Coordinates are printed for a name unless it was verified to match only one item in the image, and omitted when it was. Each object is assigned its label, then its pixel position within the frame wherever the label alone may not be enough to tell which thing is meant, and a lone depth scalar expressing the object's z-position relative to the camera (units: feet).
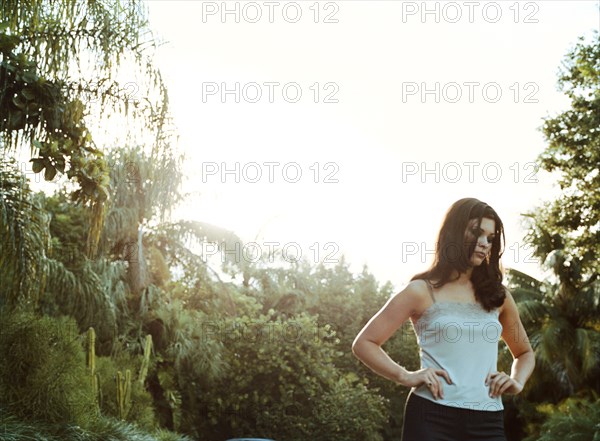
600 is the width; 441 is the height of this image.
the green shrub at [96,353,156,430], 43.39
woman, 8.84
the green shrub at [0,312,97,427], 29.73
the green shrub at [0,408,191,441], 26.61
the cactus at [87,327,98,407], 40.72
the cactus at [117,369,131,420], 43.24
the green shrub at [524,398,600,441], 50.42
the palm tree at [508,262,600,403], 79.97
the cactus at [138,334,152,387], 50.99
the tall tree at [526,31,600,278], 58.70
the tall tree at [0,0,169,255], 23.98
